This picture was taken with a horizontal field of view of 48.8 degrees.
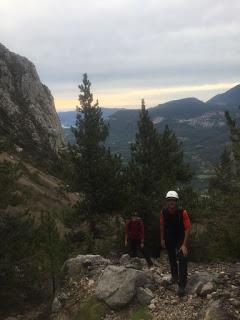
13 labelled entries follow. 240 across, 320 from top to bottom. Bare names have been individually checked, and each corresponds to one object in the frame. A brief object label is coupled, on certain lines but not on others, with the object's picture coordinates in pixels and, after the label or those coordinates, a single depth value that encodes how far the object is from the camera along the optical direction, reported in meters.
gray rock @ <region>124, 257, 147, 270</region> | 7.30
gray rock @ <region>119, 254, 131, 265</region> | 8.07
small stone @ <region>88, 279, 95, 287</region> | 7.07
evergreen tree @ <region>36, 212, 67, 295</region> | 7.59
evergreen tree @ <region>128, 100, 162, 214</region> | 10.93
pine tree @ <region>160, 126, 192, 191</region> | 19.69
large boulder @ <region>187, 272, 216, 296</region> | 5.99
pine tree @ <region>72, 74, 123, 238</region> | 13.86
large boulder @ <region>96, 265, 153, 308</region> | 6.37
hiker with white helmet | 5.98
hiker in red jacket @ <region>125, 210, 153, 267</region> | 8.59
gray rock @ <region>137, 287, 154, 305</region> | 6.27
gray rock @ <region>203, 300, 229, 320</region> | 5.30
